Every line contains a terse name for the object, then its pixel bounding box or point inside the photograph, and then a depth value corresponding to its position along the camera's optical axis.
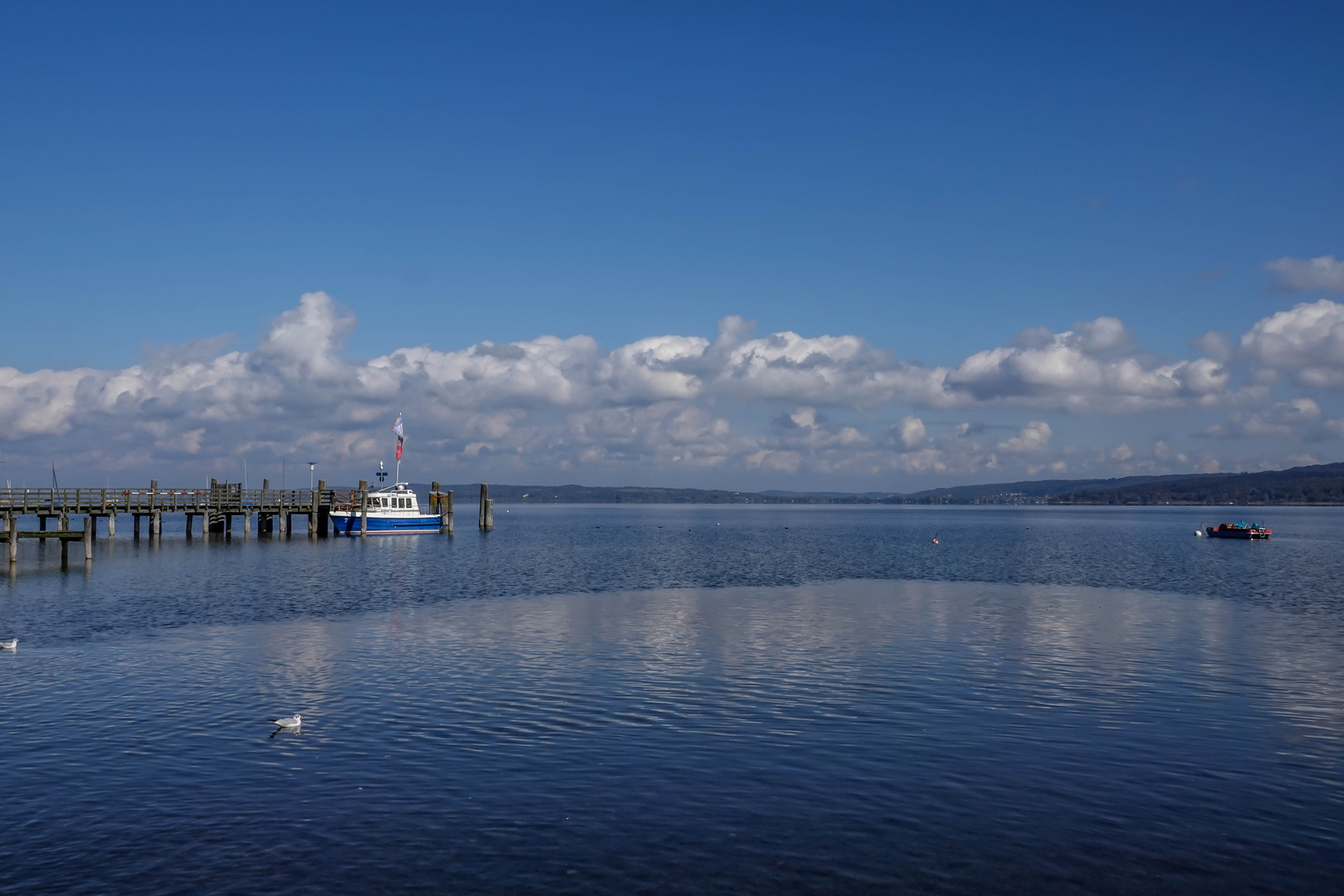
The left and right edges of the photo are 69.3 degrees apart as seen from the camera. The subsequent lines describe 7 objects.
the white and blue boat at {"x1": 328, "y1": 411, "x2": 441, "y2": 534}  99.12
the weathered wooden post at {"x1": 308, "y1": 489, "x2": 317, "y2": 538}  97.94
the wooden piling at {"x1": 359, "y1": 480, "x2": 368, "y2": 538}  97.56
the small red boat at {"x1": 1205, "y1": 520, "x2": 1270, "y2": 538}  116.50
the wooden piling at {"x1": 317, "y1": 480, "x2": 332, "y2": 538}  98.94
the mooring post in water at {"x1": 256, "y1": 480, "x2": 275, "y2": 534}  95.88
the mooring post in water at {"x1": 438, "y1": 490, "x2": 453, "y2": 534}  107.69
